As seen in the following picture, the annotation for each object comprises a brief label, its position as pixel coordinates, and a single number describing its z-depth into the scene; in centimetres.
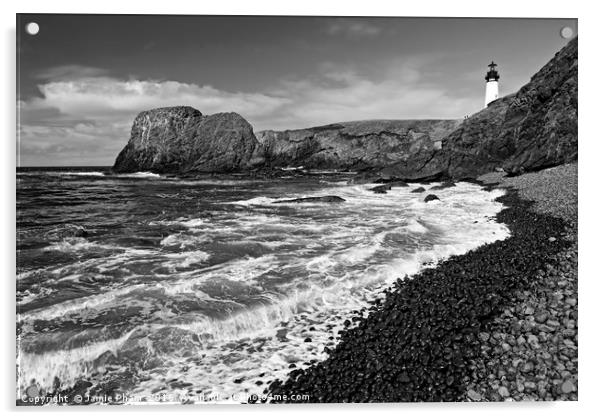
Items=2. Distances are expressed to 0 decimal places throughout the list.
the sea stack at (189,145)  4747
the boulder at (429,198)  1676
